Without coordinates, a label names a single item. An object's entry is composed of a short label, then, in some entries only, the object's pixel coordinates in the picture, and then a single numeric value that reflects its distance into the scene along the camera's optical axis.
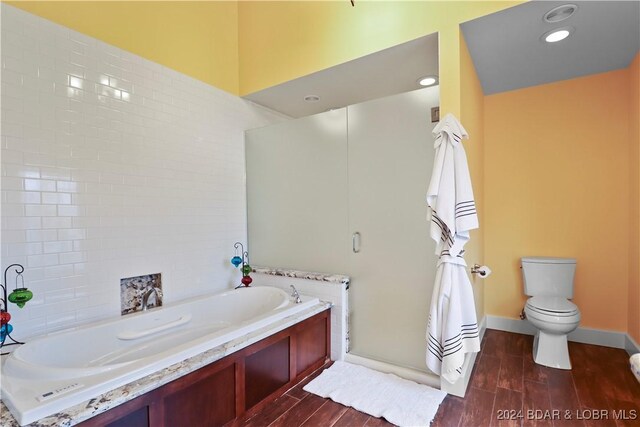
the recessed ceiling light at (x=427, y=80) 2.66
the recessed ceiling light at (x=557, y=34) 2.07
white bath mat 1.81
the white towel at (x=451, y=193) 1.82
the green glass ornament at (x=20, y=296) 1.63
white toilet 2.32
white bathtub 1.20
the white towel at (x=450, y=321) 1.81
